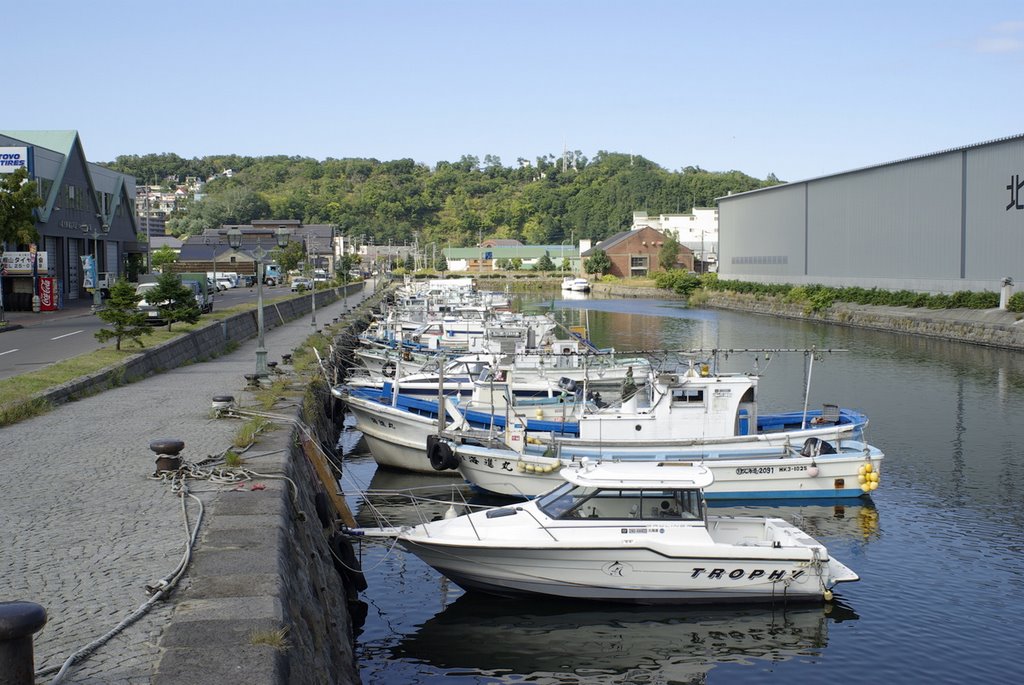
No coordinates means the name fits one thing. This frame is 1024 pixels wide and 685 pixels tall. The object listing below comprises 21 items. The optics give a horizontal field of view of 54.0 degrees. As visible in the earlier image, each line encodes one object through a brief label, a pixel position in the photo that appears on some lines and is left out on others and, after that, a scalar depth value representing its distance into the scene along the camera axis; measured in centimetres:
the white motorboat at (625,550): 1573
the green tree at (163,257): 10918
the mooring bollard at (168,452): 1463
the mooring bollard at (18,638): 649
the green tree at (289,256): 11522
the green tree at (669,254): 15000
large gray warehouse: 5969
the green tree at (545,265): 17662
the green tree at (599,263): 15512
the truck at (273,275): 10586
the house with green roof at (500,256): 18400
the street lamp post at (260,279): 2600
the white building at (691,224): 18250
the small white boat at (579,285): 14262
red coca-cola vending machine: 5072
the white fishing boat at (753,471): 2297
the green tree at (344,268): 9254
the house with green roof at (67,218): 5131
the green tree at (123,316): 2959
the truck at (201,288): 4841
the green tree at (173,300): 3709
